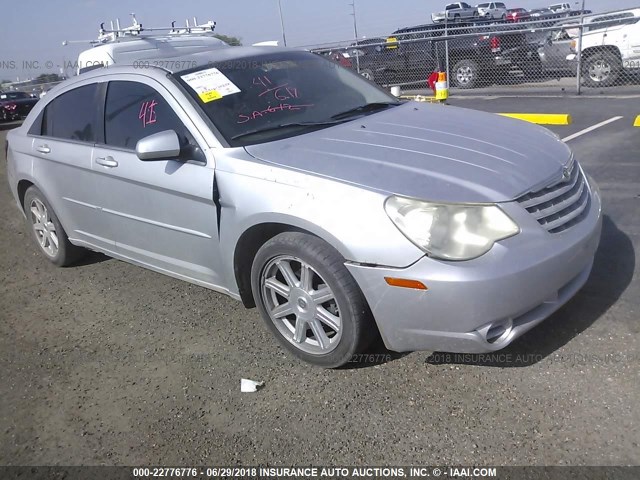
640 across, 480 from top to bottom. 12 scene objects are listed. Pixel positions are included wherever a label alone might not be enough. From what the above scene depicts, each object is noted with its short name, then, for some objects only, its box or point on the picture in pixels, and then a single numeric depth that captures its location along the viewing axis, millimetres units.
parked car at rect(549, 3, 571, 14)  26625
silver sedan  2711
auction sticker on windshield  3654
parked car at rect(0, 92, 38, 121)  21312
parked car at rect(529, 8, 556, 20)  21461
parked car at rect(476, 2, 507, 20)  27078
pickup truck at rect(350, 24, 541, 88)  13906
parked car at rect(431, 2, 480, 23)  21564
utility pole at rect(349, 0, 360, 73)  15625
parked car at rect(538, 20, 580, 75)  13281
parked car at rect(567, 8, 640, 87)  11922
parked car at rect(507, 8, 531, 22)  20859
